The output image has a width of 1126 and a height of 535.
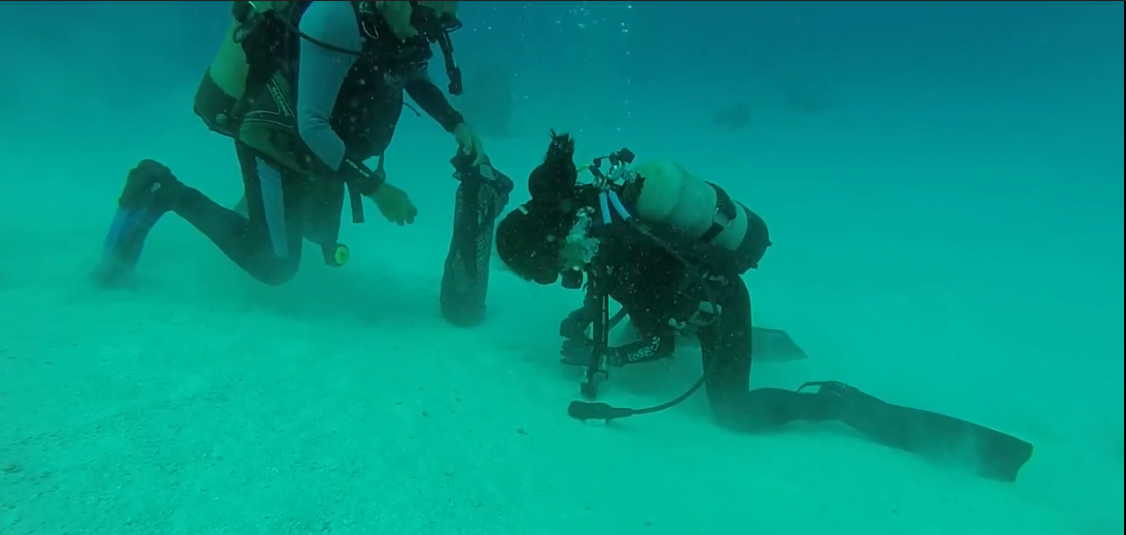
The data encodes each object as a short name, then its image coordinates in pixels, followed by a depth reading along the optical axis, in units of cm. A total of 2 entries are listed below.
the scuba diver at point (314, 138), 348
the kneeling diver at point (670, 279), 317
